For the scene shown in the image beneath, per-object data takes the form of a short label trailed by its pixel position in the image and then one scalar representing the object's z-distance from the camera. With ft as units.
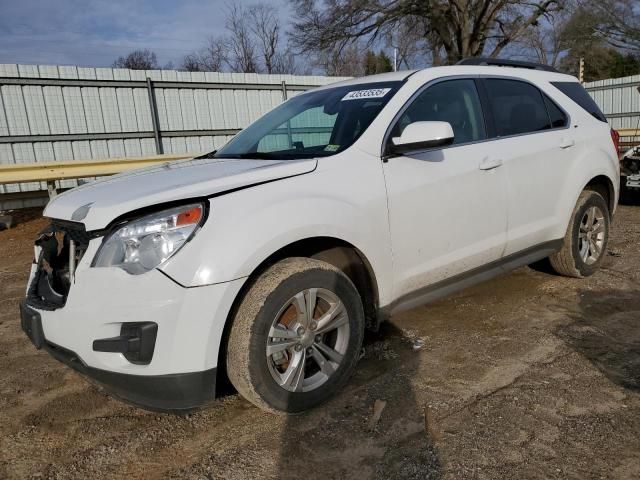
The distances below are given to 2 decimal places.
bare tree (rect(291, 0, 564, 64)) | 75.36
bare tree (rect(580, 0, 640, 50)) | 120.06
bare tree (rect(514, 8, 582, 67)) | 80.73
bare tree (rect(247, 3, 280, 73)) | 116.06
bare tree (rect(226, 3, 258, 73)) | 114.21
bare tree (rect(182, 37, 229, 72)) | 121.17
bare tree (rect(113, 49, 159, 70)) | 148.46
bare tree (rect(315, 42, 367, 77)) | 81.15
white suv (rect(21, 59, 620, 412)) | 7.57
